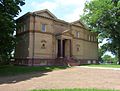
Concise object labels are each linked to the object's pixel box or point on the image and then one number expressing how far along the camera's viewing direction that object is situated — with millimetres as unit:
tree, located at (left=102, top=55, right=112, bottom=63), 65023
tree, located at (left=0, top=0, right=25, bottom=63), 12292
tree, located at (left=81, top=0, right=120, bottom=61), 20978
